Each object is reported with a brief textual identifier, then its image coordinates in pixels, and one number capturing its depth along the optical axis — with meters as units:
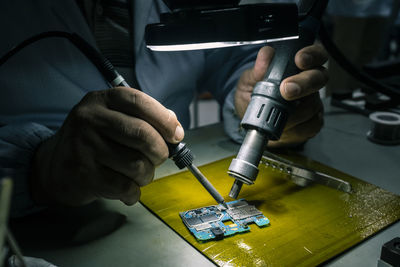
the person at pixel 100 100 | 0.61
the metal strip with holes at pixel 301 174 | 0.78
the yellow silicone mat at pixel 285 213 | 0.58
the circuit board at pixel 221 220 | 0.62
